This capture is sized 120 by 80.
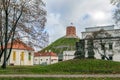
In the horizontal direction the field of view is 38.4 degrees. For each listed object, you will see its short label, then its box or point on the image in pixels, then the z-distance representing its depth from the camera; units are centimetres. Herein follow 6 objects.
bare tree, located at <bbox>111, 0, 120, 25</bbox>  2518
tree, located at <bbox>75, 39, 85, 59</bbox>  2537
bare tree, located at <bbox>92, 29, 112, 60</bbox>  4159
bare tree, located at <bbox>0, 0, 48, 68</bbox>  2284
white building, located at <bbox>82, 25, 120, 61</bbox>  4300
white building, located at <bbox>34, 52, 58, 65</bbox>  7579
